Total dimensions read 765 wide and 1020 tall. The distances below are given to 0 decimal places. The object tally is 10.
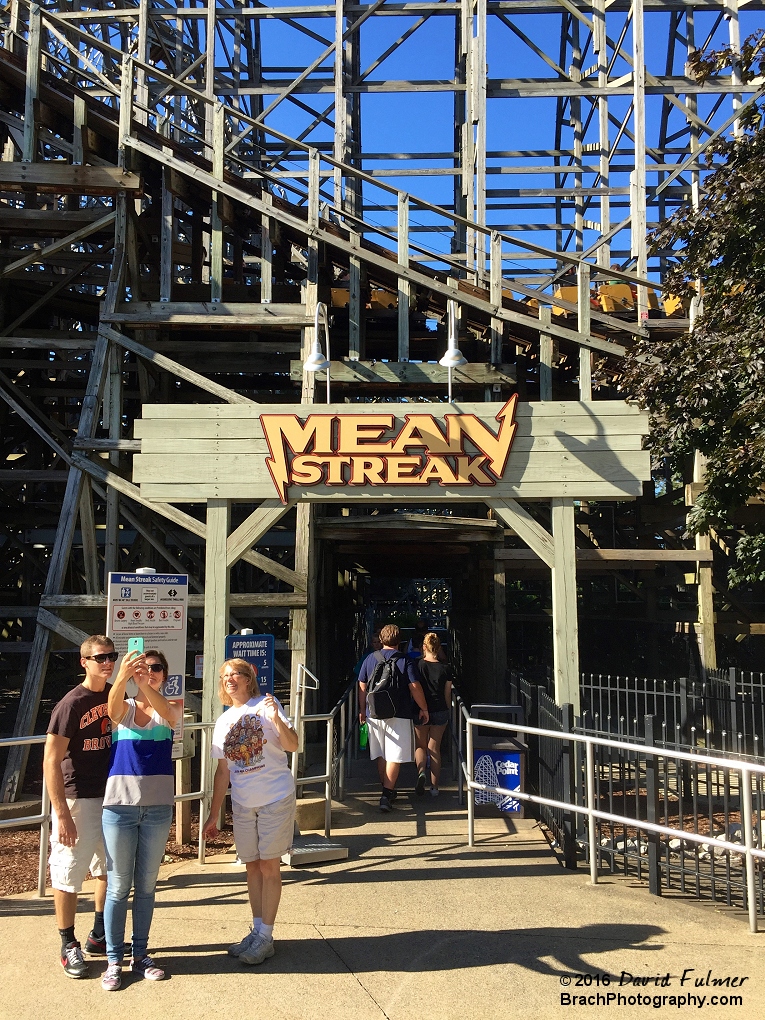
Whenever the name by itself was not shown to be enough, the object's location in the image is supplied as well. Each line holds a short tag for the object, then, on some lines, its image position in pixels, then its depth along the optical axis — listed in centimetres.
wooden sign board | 805
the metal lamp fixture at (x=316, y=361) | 848
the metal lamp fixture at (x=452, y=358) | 834
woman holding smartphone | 454
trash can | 832
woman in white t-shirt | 473
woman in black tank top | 912
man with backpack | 868
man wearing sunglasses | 465
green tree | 905
